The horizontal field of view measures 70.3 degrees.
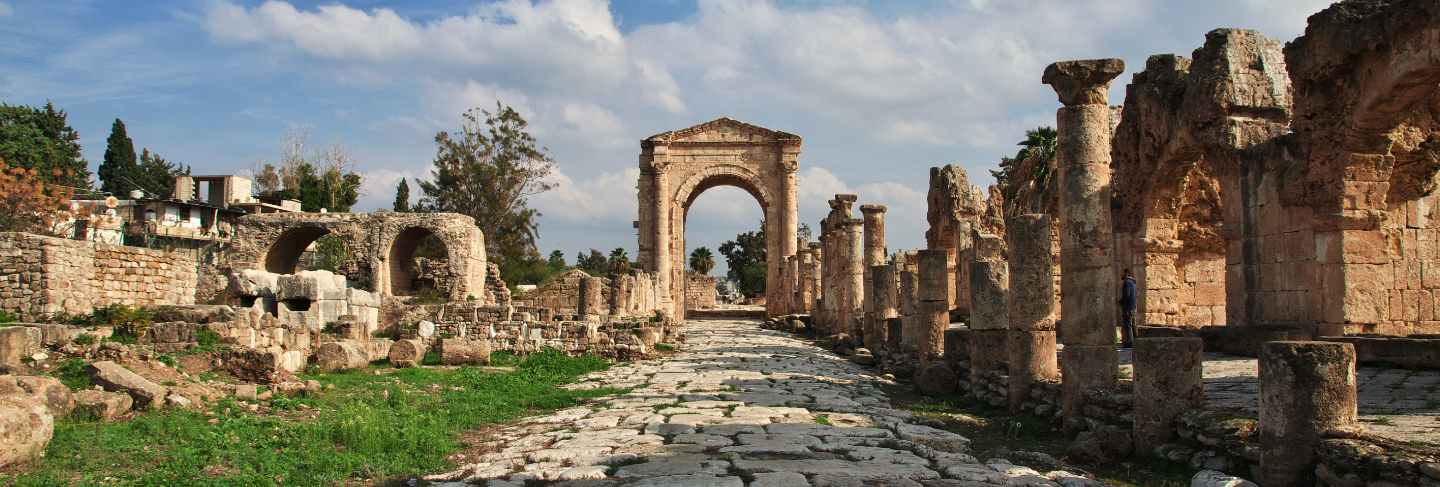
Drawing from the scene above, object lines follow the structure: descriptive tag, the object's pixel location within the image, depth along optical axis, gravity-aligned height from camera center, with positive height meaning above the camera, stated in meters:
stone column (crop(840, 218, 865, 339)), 23.53 +0.64
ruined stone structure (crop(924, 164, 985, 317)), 23.55 +2.19
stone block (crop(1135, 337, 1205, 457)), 7.20 -0.60
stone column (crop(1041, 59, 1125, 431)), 9.52 +0.97
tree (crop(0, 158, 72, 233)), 31.29 +3.02
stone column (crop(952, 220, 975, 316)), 20.92 +1.09
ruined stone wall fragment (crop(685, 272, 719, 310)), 59.16 +0.66
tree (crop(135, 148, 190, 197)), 60.16 +7.53
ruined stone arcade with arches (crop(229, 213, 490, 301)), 28.34 +1.67
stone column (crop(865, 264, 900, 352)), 18.70 +0.07
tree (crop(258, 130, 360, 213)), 52.16 +6.06
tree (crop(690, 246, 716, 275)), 77.88 +3.14
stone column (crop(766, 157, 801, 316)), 42.84 +3.87
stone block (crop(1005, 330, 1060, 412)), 10.24 -0.59
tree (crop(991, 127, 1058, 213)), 28.06 +3.94
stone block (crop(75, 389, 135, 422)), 7.34 -0.75
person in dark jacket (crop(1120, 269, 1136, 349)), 13.63 -0.08
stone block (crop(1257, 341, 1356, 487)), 5.64 -0.56
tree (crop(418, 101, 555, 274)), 48.28 +6.00
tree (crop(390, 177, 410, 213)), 61.10 +6.44
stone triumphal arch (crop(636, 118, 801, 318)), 43.03 +5.43
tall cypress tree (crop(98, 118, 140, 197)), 58.81 +7.89
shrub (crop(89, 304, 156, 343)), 11.48 -0.23
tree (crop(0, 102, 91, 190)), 47.00 +7.61
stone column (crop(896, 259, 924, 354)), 15.41 -0.14
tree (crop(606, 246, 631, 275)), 56.66 +2.79
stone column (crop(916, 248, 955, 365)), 14.40 -0.02
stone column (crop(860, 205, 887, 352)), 23.20 +1.53
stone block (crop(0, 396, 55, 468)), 5.79 -0.76
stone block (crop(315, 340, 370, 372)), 12.62 -0.69
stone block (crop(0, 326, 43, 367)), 8.91 -0.40
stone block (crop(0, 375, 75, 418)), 7.07 -0.64
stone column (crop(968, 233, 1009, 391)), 11.78 -0.06
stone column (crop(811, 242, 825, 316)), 30.90 +0.73
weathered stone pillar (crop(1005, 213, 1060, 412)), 10.36 -0.04
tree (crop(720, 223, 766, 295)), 81.56 +3.84
